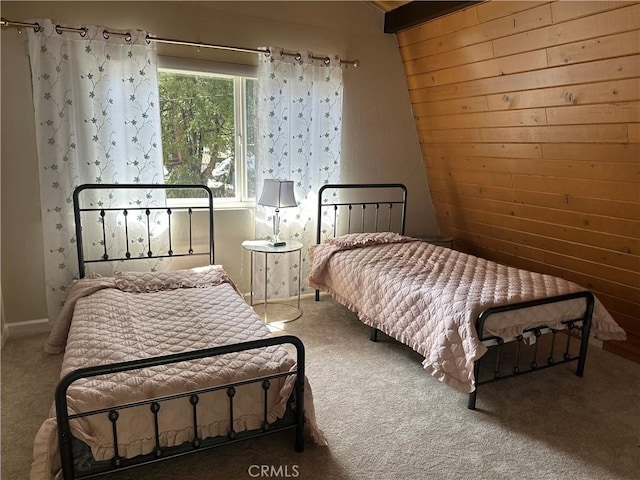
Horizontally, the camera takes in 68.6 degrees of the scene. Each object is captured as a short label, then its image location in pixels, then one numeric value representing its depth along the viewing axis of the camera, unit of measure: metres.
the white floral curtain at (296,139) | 3.71
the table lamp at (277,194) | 3.52
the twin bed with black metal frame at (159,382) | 1.71
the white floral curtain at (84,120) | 3.04
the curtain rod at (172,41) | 2.89
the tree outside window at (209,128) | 3.56
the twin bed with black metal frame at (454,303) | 2.48
